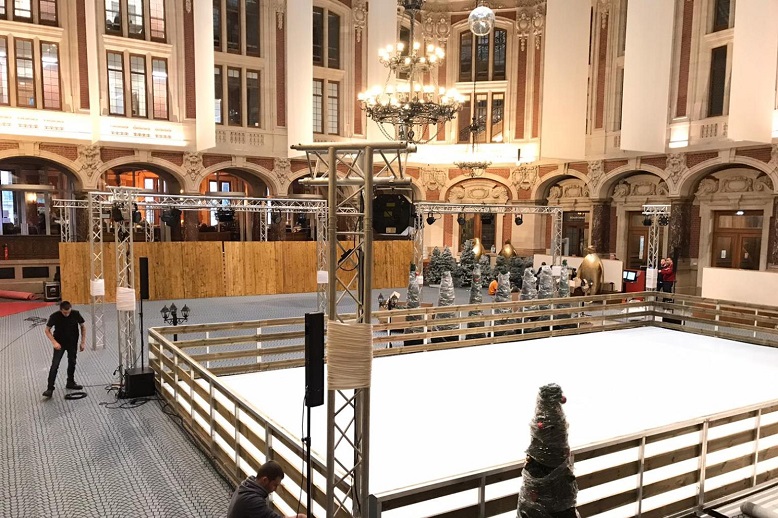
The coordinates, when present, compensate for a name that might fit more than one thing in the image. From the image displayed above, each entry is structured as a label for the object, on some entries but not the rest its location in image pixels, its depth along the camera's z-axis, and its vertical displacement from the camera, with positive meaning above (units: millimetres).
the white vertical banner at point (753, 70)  16578 +4489
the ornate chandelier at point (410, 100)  13305 +2915
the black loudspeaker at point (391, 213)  4348 +6
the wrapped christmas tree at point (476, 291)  15078 -2113
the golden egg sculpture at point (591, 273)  19234 -2024
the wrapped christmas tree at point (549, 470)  4027 -1902
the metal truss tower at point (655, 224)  17141 -262
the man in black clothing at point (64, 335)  8727 -2019
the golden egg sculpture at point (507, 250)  25016 -1617
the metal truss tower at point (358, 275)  4098 -476
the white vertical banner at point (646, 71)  19297 +5156
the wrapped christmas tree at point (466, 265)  24625 -2285
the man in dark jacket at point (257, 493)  4109 -2151
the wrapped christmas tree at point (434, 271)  24609 -2565
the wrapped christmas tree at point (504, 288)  15508 -2066
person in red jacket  17500 -1862
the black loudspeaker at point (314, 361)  3980 -1073
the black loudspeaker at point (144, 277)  9289 -1127
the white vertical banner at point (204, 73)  19859 +5129
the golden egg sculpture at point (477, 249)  25227 -1586
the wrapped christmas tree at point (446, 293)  14383 -2078
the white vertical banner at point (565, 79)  22016 +5576
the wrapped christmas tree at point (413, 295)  14516 -2145
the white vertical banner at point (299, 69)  21109 +5601
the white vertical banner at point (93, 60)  19391 +5362
